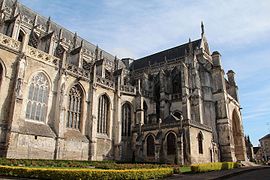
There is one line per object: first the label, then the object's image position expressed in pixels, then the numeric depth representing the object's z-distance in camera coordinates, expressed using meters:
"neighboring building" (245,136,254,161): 46.72
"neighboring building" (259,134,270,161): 81.66
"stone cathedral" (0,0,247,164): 20.41
